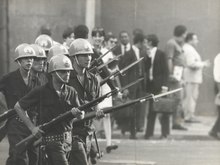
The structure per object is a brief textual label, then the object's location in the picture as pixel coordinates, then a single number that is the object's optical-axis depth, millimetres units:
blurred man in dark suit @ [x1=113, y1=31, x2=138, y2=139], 16844
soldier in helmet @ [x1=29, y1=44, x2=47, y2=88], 11781
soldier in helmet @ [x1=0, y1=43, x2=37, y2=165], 11568
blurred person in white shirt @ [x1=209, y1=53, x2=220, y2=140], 16391
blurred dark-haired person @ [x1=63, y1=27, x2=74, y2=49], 15301
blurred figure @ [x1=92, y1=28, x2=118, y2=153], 15125
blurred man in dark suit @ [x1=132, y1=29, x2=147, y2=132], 17016
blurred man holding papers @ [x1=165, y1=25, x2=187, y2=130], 17141
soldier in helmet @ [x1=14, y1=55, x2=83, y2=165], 10500
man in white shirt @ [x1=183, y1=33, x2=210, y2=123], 17620
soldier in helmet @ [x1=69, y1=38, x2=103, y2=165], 11023
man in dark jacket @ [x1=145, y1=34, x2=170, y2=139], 16828
